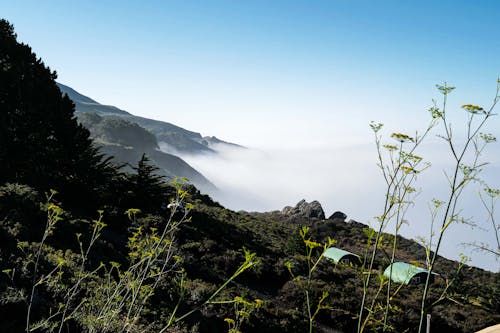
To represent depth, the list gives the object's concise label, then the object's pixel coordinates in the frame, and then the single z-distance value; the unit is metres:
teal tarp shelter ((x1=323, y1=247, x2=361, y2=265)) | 31.43
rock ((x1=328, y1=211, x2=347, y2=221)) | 70.51
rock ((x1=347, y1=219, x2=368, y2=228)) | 59.75
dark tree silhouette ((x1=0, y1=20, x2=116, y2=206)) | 22.19
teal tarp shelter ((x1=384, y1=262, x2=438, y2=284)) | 27.49
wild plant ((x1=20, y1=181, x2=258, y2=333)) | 4.84
